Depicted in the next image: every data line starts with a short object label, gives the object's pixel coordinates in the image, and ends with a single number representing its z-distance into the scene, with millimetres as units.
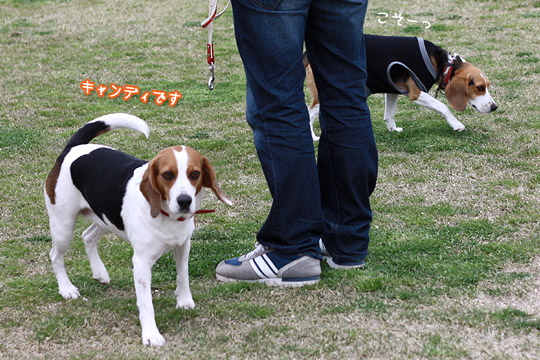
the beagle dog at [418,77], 9492
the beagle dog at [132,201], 4371
